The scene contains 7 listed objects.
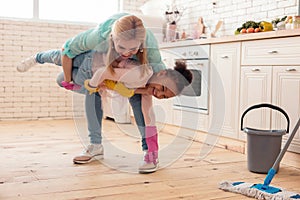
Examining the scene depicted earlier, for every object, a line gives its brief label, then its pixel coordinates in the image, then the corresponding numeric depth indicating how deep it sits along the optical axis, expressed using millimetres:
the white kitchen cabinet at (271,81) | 2539
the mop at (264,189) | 1847
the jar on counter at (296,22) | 2746
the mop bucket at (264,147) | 2369
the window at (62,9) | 4809
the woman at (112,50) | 2049
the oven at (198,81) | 3389
